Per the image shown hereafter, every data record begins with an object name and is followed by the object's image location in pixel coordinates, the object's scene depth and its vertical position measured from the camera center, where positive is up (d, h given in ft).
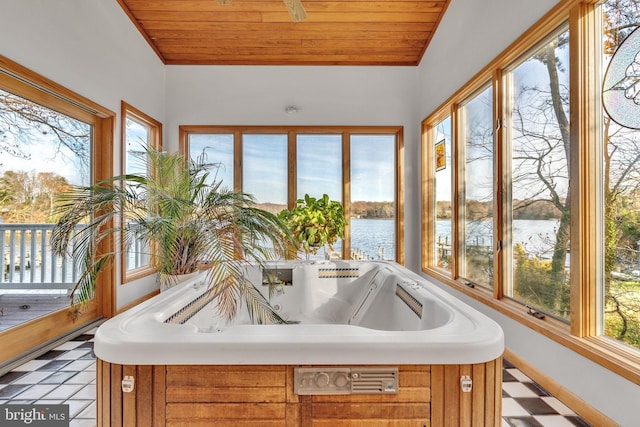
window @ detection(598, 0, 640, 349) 4.49 +0.54
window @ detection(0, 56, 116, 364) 6.63 +0.90
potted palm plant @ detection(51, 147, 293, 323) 5.06 -0.27
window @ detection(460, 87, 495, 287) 8.05 +0.72
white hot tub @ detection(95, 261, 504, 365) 3.10 -1.25
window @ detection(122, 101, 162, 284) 10.04 +2.08
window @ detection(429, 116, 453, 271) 10.53 +0.83
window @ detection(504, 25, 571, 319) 5.68 +0.77
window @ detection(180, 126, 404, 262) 13.14 +2.02
